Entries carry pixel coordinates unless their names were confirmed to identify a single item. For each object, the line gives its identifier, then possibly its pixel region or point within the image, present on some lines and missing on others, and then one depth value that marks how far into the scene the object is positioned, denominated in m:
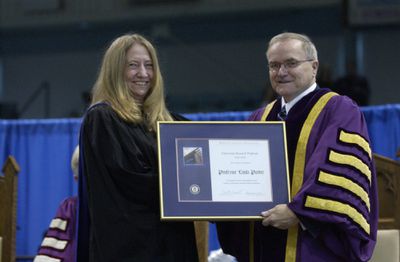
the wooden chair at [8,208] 9.17
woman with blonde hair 6.48
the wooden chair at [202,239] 8.25
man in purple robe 6.35
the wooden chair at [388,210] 8.70
